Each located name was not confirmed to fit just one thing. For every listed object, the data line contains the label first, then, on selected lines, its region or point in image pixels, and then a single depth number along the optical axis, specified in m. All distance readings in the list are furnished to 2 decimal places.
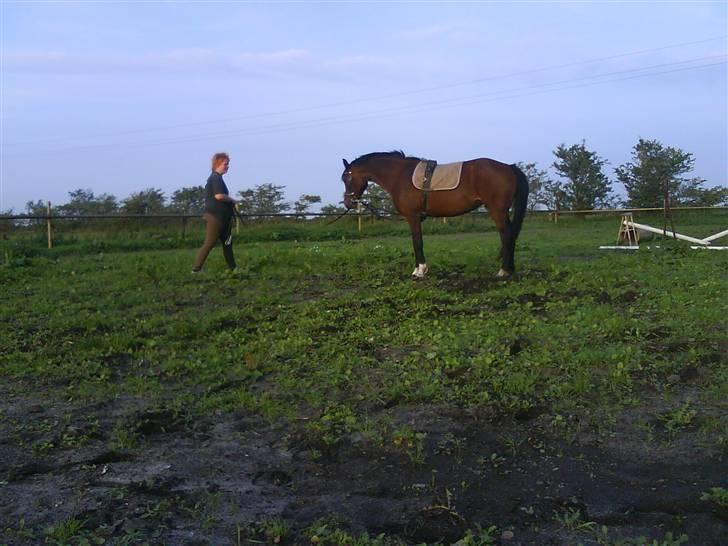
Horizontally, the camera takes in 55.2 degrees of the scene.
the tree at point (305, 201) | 39.75
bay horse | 9.02
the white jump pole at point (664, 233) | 12.48
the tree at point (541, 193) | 41.59
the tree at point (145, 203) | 34.38
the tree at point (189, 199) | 41.19
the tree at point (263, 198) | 42.12
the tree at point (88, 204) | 39.19
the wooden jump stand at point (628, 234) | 14.09
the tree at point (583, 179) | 41.09
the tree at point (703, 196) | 38.72
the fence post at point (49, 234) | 18.41
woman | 9.74
